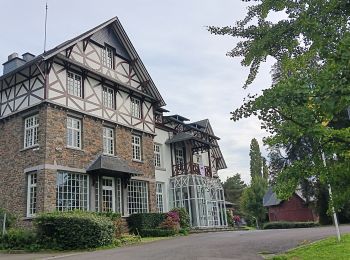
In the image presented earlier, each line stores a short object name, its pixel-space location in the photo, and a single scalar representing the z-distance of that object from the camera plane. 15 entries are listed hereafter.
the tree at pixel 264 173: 61.01
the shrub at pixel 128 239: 16.22
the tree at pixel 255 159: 63.22
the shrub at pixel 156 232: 20.33
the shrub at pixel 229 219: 32.84
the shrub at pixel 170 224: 21.27
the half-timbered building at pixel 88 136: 18.12
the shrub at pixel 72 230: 14.55
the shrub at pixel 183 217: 23.08
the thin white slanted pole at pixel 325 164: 4.28
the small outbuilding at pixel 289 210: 44.91
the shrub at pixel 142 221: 20.97
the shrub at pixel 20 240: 14.94
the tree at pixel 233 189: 63.03
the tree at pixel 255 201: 46.44
